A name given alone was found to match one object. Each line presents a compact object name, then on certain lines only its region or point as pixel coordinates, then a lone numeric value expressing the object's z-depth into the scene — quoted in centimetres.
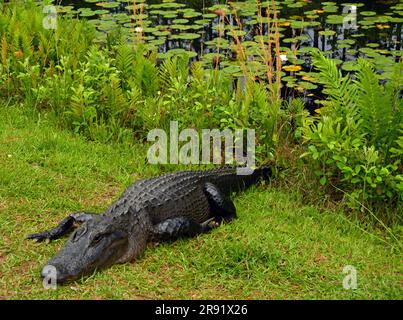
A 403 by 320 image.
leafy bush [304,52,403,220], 468
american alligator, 390
